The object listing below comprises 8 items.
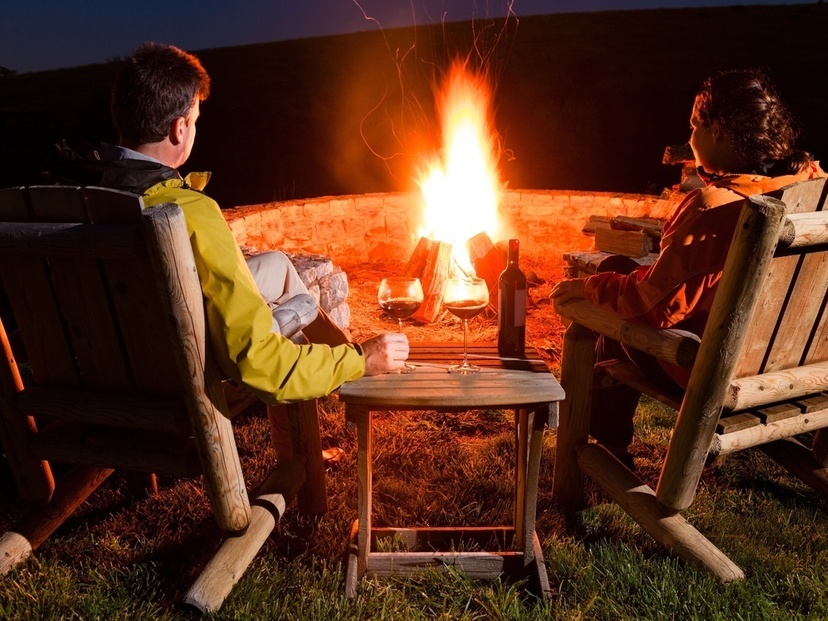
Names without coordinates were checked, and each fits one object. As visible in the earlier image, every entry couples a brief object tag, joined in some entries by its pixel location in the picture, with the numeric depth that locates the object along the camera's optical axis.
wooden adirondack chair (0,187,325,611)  1.64
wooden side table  1.97
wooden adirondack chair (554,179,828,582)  1.79
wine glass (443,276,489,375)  2.20
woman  2.13
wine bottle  2.26
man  1.74
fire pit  5.82
